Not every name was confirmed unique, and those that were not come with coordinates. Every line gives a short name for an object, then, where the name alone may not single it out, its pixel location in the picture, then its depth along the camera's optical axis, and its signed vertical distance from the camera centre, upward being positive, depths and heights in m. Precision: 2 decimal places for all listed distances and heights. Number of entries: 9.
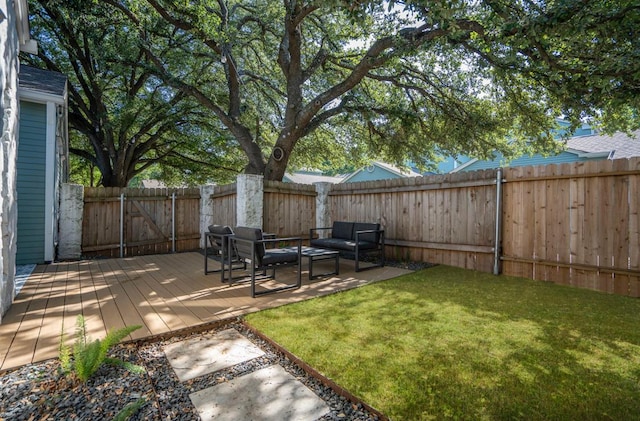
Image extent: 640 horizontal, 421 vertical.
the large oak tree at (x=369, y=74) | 2.96 +2.96
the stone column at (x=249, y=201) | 6.19 +0.20
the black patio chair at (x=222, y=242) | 4.55 -0.53
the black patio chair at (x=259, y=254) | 3.95 -0.62
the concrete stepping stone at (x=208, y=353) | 2.21 -1.18
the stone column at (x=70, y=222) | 6.33 -0.30
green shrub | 1.95 -1.01
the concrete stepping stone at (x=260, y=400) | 1.71 -1.18
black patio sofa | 5.46 -0.56
